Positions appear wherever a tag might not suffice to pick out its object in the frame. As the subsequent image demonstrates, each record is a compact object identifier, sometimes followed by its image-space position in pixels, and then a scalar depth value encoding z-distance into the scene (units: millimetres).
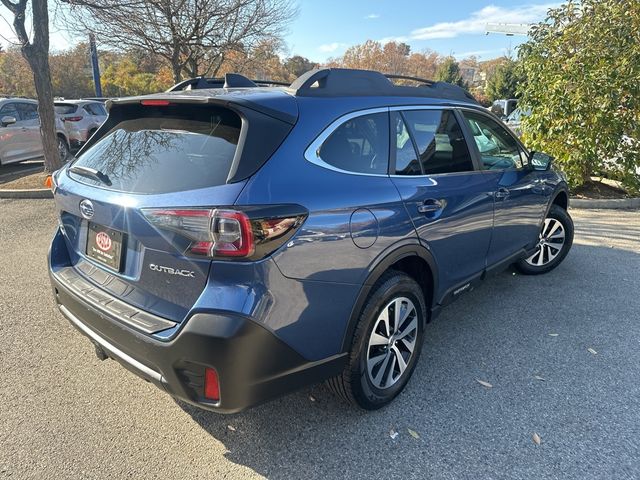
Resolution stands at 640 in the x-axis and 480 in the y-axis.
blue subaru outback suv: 1871
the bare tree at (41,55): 8742
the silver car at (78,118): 12227
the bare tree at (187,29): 12898
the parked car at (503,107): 18573
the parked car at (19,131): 10188
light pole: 13352
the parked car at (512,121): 16256
